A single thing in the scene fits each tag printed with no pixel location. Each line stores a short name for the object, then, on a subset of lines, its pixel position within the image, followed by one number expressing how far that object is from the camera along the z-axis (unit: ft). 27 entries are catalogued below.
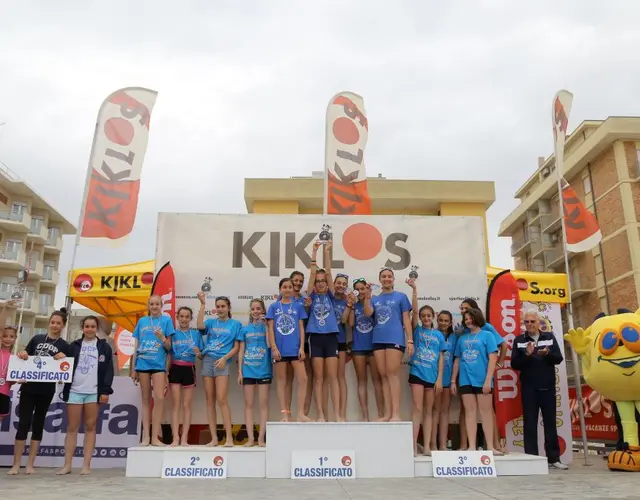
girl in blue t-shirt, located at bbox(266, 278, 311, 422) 18.52
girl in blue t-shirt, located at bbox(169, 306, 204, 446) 19.15
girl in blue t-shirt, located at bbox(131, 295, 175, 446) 18.53
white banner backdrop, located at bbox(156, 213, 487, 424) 22.02
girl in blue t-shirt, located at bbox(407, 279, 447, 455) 18.98
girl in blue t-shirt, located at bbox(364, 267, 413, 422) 18.49
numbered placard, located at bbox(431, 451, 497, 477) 16.28
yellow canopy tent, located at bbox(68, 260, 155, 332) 29.22
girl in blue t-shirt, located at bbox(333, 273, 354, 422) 19.37
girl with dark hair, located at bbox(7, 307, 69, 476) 17.71
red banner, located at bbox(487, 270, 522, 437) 21.62
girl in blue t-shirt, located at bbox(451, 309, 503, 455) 18.24
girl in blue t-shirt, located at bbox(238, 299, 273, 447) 18.86
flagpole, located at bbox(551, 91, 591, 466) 20.71
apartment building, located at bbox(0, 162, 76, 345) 120.16
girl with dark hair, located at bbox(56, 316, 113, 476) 17.66
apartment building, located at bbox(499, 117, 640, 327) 86.17
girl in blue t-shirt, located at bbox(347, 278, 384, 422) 19.52
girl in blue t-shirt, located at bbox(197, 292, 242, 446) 18.98
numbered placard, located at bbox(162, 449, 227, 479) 16.01
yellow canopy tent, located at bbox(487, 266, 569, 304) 28.07
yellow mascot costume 17.75
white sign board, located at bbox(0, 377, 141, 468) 20.44
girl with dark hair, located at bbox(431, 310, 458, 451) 19.80
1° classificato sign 15.94
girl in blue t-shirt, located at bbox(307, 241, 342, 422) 18.51
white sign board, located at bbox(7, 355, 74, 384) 17.51
